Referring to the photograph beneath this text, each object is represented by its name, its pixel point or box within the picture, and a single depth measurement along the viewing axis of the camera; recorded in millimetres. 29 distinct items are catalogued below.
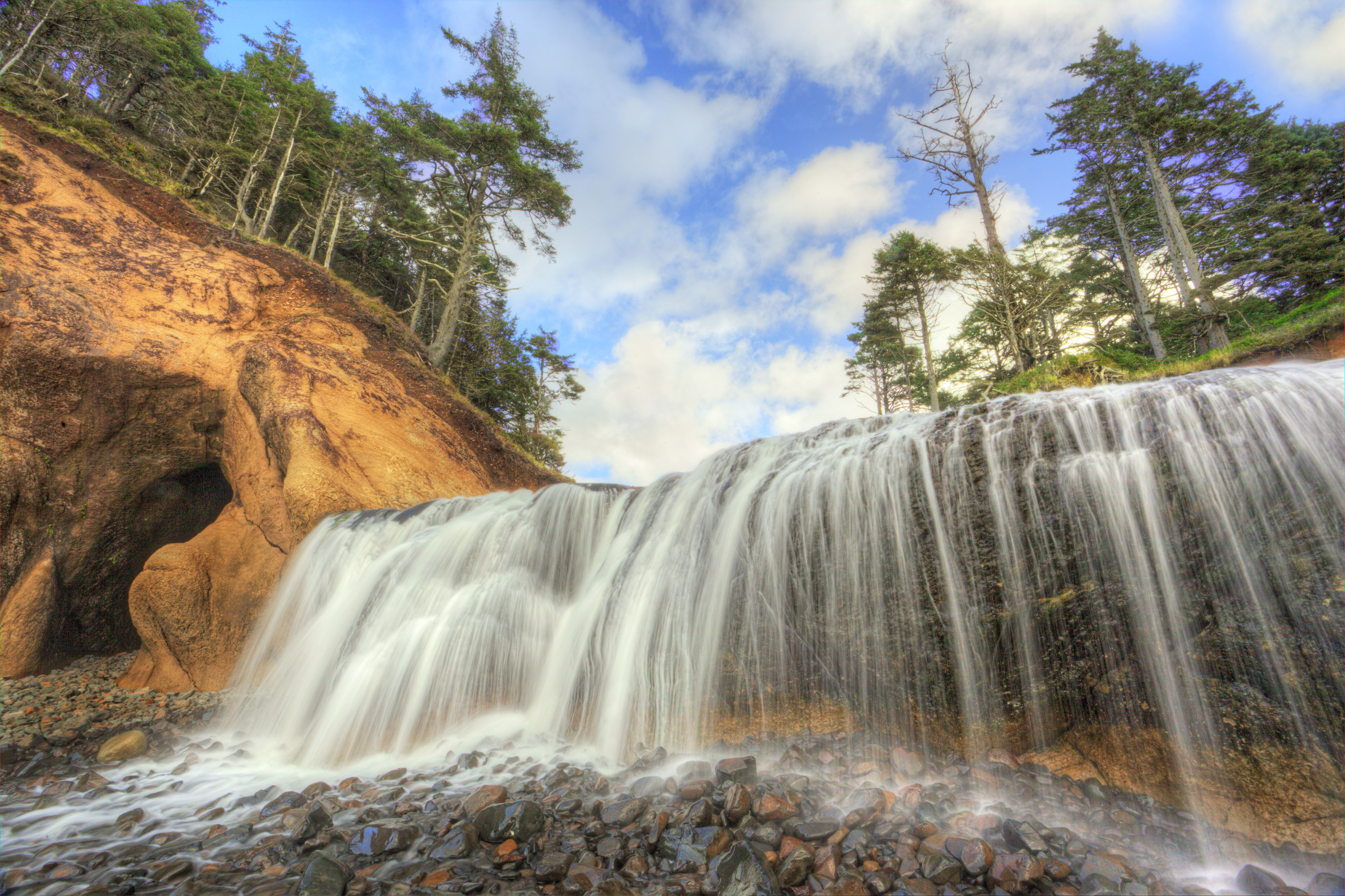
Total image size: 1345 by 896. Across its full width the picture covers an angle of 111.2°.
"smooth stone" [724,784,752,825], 2621
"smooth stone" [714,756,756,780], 3066
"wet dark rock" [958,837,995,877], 2174
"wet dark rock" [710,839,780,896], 2053
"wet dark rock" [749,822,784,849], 2434
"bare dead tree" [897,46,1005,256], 15711
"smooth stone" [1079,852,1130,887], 2170
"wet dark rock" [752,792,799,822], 2600
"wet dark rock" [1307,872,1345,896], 2090
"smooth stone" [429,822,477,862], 2408
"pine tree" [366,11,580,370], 16125
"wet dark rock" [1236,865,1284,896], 2088
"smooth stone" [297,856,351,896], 2070
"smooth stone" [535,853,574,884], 2215
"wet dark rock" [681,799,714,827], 2562
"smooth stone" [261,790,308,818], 3213
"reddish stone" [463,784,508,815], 2959
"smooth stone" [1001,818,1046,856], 2330
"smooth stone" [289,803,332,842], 2648
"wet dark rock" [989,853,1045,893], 2105
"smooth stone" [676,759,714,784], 3256
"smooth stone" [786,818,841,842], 2436
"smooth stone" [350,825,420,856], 2451
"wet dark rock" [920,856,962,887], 2150
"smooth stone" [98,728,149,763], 4590
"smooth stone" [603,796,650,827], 2699
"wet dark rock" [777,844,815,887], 2152
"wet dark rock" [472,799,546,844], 2520
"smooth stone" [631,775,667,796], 3098
